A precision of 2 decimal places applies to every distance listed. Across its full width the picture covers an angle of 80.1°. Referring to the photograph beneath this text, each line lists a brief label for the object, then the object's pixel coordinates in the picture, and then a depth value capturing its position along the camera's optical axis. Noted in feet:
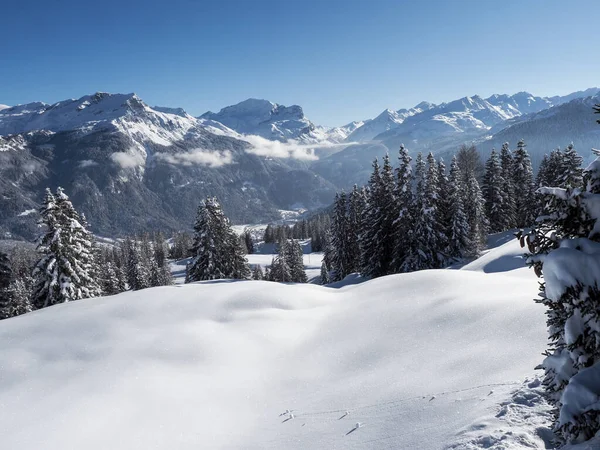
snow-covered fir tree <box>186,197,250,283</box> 118.62
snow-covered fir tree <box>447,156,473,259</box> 119.14
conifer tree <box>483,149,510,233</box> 154.40
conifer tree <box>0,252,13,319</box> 96.68
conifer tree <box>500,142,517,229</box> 157.89
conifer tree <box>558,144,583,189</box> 123.34
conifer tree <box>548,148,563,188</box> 144.87
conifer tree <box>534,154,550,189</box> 151.51
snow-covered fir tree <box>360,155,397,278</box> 117.60
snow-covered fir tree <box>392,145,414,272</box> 110.73
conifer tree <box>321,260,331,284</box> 180.49
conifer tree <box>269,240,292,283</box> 177.05
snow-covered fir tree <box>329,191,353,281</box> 152.97
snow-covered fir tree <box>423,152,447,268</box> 109.40
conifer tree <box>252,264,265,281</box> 199.00
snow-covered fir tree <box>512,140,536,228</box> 162.37
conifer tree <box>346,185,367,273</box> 151.91
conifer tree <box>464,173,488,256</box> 124.36
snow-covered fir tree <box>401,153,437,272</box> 109.19
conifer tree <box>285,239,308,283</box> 187.42
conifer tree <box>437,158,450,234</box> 121.05
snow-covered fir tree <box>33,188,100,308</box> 88.84
